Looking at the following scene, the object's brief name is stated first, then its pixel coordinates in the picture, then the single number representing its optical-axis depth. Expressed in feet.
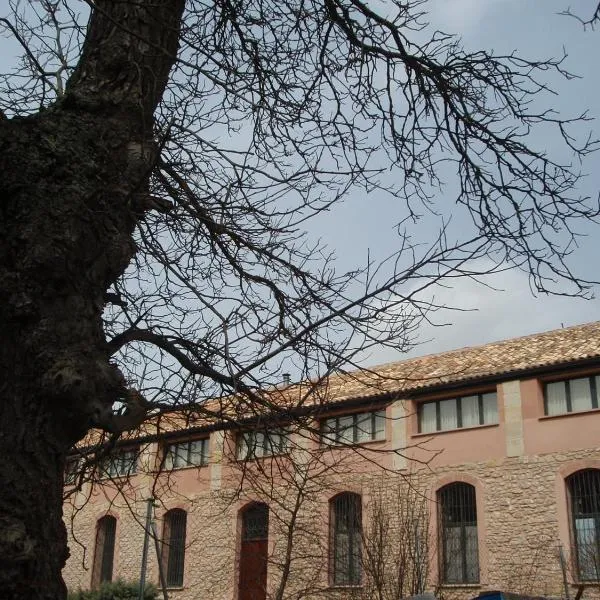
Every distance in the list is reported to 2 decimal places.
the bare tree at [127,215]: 11.73
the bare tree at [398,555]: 56.34
